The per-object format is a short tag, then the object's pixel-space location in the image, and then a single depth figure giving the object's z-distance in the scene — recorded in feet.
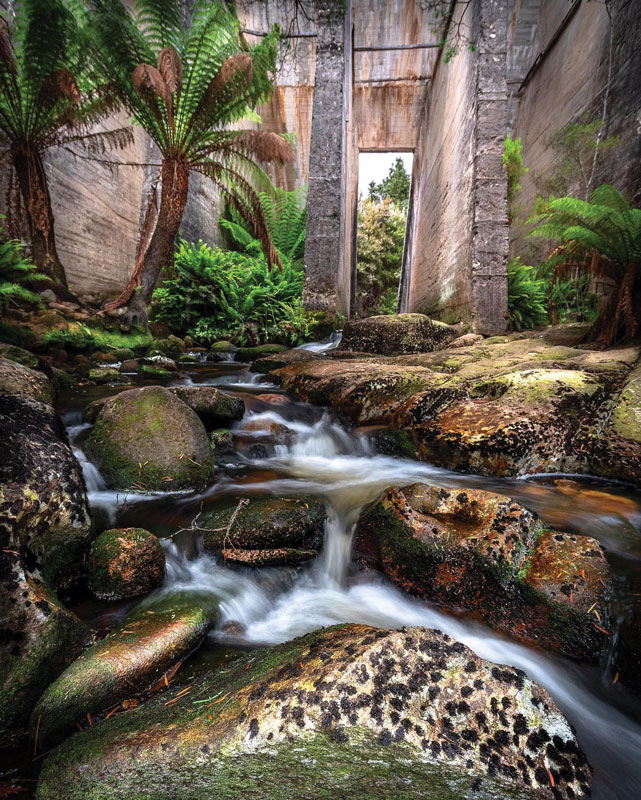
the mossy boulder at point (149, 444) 8.00
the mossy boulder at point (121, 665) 3.54
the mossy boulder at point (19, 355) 12.30
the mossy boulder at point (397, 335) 20.12
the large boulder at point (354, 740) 2.67
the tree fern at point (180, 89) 18.65
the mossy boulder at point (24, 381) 7.64
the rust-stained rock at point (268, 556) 6.20
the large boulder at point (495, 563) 4.59
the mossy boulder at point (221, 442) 10.03
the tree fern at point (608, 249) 12.13
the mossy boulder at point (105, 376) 15.21
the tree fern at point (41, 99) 17.66
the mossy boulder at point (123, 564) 5.35
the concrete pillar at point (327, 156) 24.53
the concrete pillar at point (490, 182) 20.04
